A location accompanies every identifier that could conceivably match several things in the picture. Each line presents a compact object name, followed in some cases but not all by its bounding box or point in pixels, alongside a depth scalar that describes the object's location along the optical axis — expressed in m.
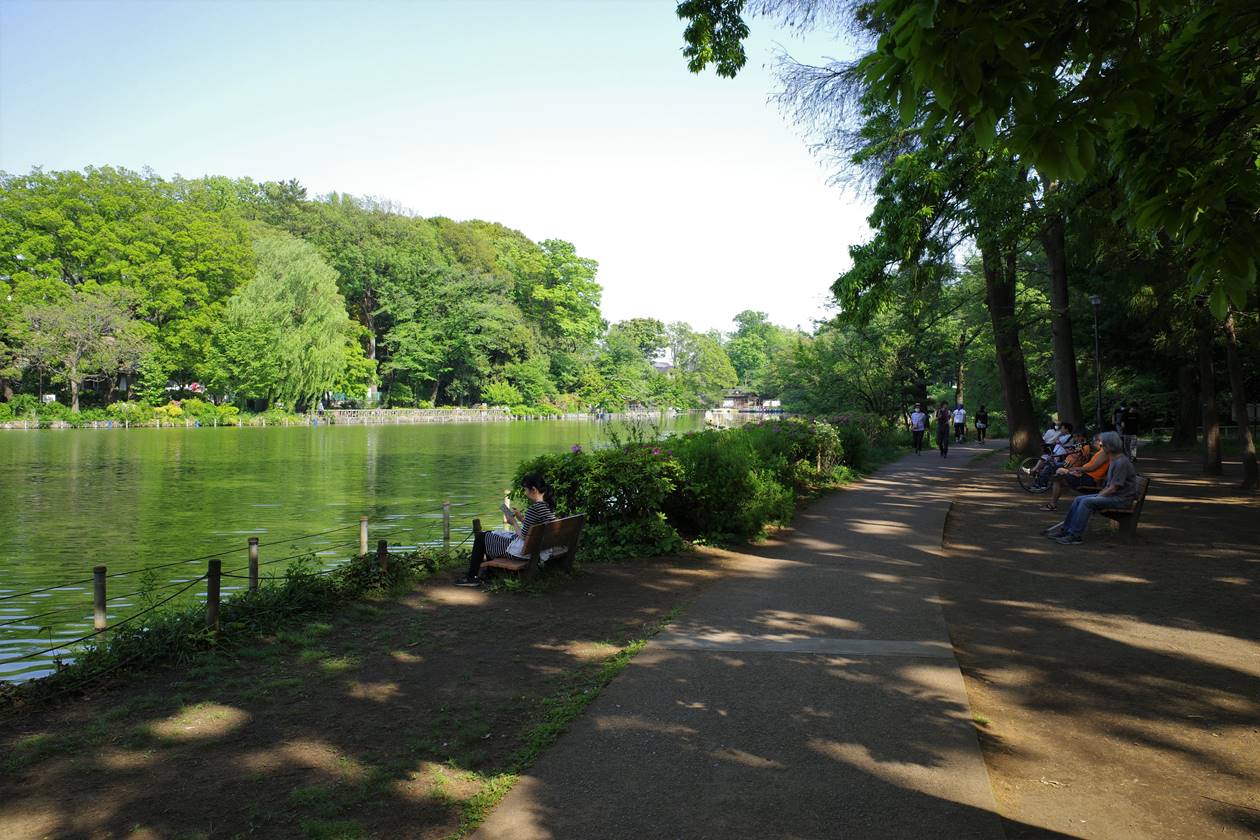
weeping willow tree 60.81
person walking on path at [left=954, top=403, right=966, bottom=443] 34.84
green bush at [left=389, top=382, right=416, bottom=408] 79.50
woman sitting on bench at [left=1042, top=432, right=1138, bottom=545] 10.66
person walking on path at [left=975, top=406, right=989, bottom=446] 34.50
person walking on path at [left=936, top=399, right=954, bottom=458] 26.05
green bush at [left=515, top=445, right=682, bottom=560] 10.51
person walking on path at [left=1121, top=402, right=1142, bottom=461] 21.92
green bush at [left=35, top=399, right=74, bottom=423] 53.91
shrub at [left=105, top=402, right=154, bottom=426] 55.81
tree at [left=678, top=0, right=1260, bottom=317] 2.75
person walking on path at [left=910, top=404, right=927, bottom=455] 27.88
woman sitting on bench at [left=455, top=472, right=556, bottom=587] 8.77
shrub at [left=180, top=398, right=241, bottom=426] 57.81
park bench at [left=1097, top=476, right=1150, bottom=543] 10.86
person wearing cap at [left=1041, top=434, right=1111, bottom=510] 11.98
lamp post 21.48
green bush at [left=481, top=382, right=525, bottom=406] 82.12
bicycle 16.31
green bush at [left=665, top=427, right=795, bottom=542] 11.29
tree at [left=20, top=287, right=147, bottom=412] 55.00
